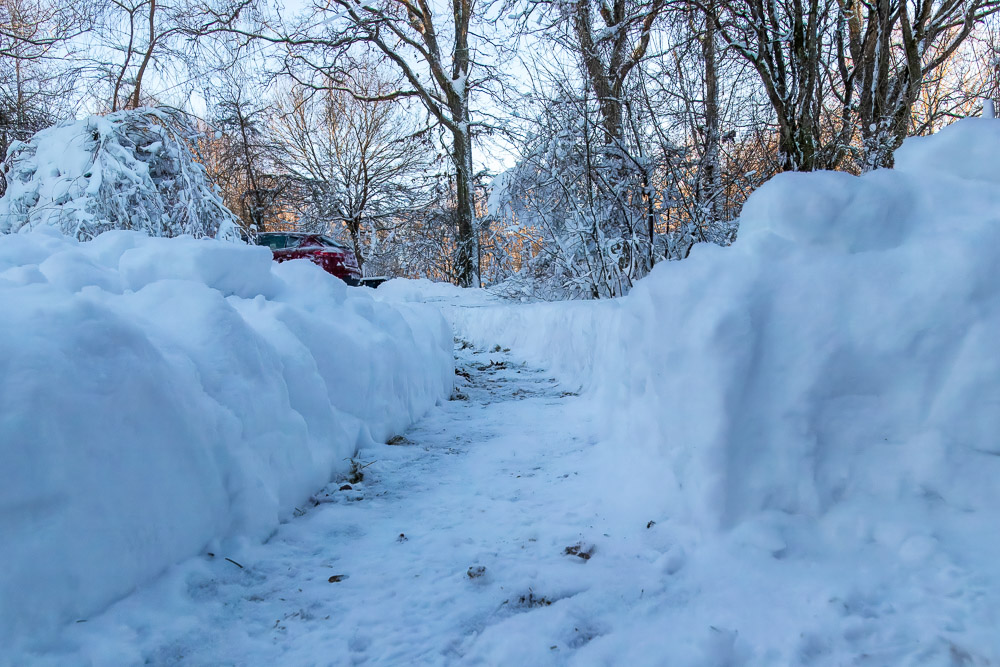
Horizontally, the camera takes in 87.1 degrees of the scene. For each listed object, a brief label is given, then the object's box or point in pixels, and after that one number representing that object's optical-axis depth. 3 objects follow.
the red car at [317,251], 10.05
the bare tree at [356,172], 17.44
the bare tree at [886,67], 3.76
